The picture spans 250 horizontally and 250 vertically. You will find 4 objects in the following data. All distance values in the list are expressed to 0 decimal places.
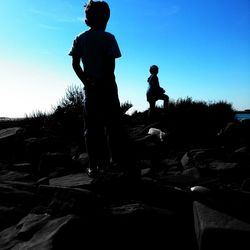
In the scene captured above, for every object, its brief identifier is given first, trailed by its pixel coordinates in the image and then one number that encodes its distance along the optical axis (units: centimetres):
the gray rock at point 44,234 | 227
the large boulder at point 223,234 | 216
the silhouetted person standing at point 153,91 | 947
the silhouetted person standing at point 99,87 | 376
